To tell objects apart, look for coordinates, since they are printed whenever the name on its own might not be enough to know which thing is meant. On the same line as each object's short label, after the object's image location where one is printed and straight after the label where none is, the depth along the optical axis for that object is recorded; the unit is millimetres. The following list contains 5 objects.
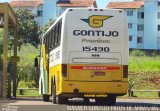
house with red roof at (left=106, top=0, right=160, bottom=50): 91812
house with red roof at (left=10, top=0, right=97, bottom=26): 94750
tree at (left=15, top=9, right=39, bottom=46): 71375
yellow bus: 20938
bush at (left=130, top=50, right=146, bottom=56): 79038
